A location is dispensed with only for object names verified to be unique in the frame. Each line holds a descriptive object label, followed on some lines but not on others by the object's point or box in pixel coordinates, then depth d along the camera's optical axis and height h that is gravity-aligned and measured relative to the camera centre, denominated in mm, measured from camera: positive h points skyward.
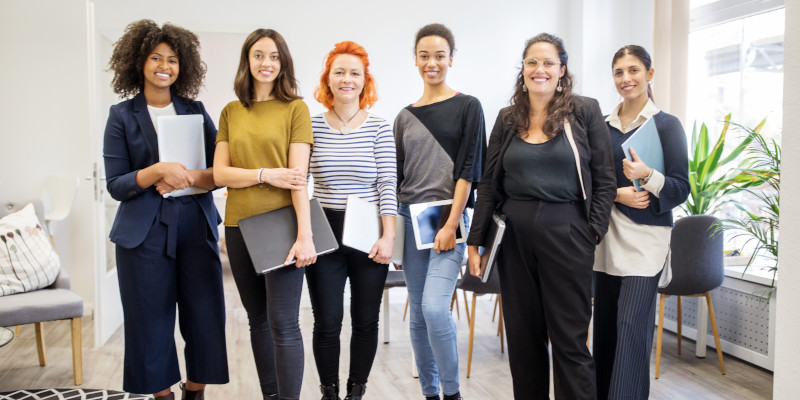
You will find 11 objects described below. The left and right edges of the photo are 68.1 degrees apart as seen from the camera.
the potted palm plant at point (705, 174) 3312 +37
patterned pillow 2965 -401
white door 3418 -264
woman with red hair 2115 -30
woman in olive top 1979 +50
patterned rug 1695 -624
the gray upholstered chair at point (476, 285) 3047 -548
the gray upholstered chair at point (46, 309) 2805 -626
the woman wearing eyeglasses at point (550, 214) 1957 -113
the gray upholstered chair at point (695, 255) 3002 -383
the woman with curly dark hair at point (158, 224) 2107 -161
